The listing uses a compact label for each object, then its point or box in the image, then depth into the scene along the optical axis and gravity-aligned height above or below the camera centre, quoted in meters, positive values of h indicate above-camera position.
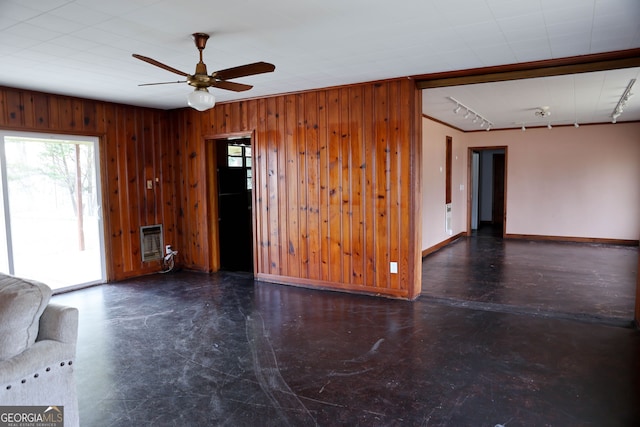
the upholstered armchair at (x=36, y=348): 1.83 -0.73
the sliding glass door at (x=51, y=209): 4.75 -0.22
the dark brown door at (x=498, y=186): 11.60 -0.08
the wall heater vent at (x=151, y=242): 6.13 -0.79
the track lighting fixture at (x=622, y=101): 5.10 +1.16
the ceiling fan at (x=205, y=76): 3.05 +0.87
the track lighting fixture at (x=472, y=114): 6.18 +1.21
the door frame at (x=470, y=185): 9.37 -0.02
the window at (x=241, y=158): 6.68 +0.50
